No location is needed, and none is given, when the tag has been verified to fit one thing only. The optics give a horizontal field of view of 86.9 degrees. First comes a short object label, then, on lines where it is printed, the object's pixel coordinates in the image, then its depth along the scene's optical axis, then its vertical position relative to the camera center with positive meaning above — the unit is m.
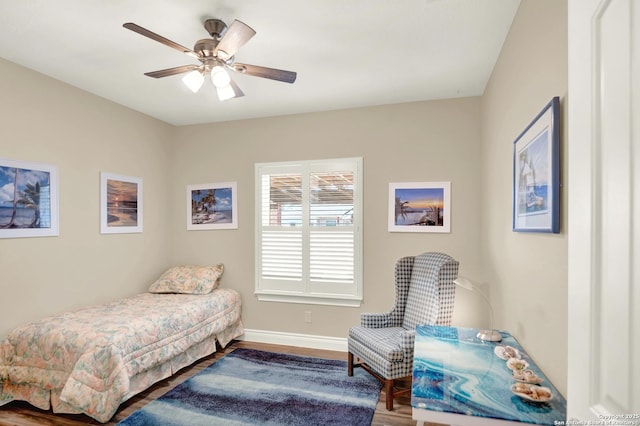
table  1.24 -0.74
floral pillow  3.77 -0.79
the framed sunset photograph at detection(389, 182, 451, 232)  3.40 +0.05
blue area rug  2.41 -1.49
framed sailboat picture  1.39 +0.18
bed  2.32 -1.09
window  3.66 -0.23
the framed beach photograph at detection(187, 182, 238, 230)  4.10 +0.06
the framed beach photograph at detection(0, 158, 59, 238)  2.62 +0.09
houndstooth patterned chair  2.51 -0.93
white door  0.65 +0.00
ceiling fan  1.95 +0.93
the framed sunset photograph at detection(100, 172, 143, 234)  3.43 +0.07
